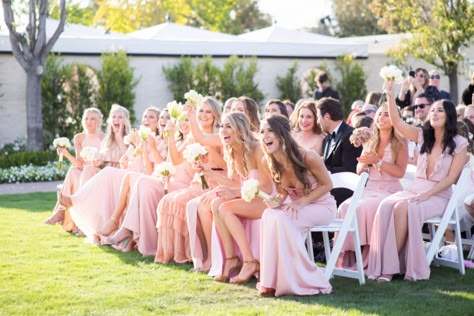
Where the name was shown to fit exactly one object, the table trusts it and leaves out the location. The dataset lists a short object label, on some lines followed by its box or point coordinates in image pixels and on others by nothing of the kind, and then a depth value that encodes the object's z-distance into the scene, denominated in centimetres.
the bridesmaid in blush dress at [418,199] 786
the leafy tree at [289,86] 2456
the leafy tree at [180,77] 2284
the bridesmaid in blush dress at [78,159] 1145
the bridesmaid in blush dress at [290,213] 717
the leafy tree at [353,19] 4866
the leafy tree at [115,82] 2175
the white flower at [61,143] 1142
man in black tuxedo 920
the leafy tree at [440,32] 2016
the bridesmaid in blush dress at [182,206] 891
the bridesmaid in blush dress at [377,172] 826
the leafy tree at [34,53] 1934
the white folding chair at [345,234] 749
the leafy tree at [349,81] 2523
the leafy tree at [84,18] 4136
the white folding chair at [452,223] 786
